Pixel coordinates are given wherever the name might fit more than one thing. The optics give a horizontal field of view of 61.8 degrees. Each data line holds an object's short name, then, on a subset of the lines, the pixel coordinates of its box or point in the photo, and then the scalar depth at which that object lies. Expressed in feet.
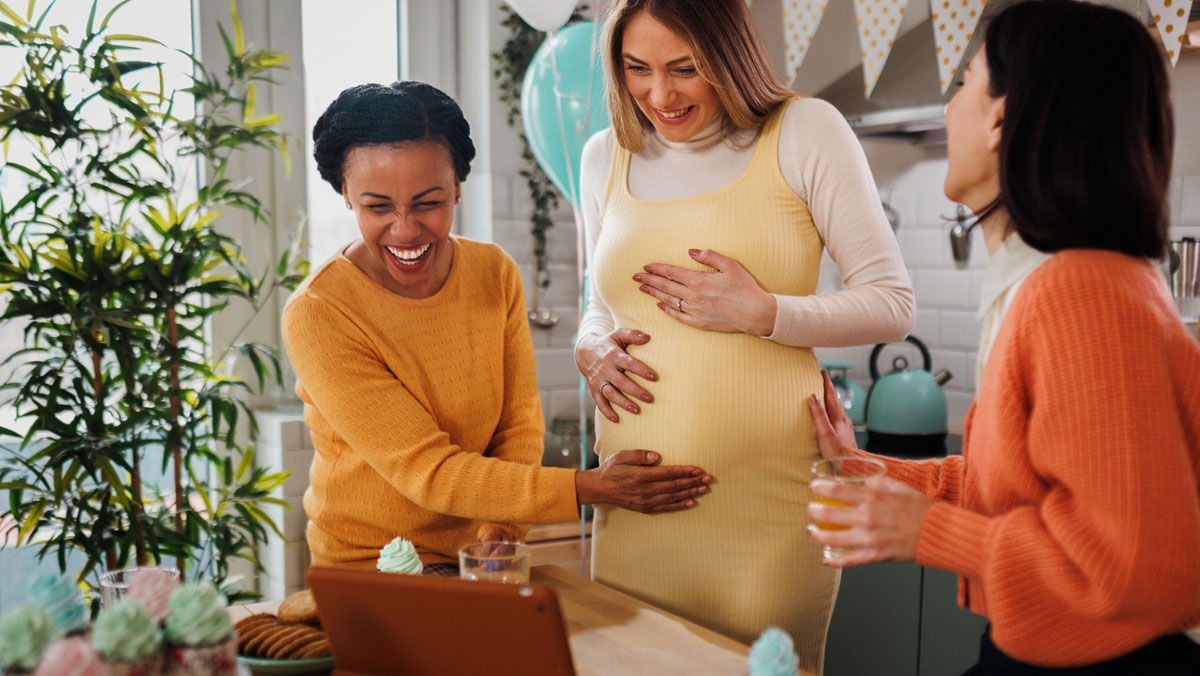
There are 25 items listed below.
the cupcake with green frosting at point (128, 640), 2.67
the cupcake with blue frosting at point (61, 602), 2.92
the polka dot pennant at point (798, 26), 8.48
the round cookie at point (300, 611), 3.96
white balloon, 8.04
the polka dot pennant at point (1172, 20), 6.74
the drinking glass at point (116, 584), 3.48
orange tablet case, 3.03
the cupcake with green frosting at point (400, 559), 4.21
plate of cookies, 3.68
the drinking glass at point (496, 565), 4.10
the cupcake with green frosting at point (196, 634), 2.77
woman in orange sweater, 2.67
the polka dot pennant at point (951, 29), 7.77
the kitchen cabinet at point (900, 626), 8.11
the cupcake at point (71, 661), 2.53
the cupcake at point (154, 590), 2.96
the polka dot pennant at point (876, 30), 8.16
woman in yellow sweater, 4.84
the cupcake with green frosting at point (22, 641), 2.59
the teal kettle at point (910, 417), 8.80
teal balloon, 8.54
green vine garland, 10.85
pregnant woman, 4.69
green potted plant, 7.40
